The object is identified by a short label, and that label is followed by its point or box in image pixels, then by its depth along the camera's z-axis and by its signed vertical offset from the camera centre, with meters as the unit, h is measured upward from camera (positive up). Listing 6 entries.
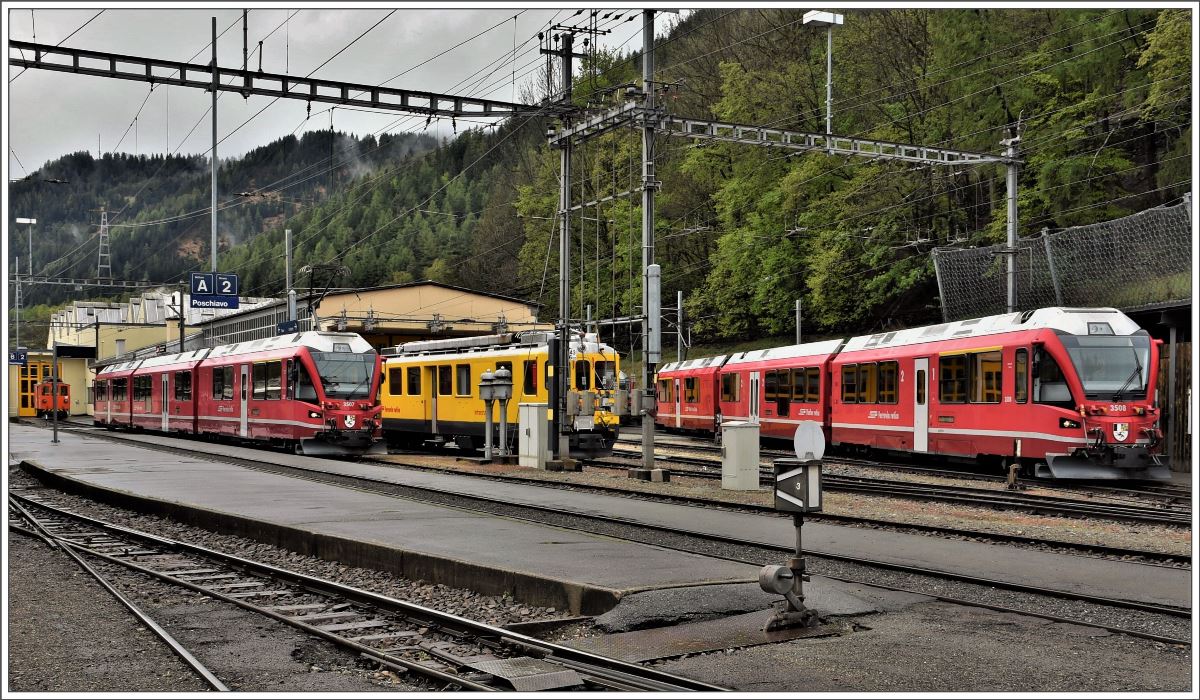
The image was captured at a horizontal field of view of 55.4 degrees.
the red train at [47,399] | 73.82 -1.49
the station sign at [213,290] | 35.03 +2.68
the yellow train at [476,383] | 30.28 -0.25
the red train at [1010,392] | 21.25 -0.45
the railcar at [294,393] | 31.23 -0.51
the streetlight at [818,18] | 25.00 +7.82
